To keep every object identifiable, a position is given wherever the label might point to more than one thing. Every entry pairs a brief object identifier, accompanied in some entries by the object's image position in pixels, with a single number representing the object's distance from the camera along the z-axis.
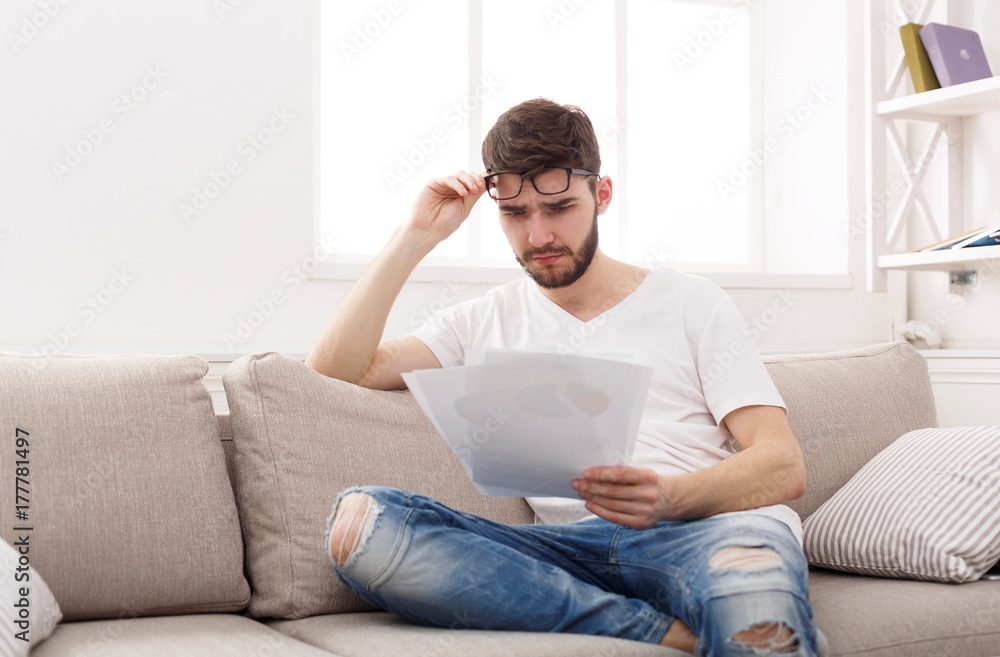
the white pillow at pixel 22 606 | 1.18
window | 2.90
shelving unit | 2.95
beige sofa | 1.34
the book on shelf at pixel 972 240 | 2.59
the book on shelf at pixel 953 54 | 2.79
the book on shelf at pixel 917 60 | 2.83
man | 1.28
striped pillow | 1.57
